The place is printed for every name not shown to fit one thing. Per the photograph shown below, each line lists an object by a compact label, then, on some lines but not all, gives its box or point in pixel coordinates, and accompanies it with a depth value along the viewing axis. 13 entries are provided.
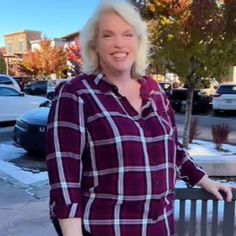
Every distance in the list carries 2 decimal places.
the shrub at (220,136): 9.73
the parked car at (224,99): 20.48
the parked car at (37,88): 35.47
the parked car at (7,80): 19.42
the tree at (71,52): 39.71
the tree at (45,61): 44.53
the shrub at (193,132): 10.51
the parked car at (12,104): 15.08
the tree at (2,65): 52.77
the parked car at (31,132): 8.53
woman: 1.80
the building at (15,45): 57.51
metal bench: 2.66
